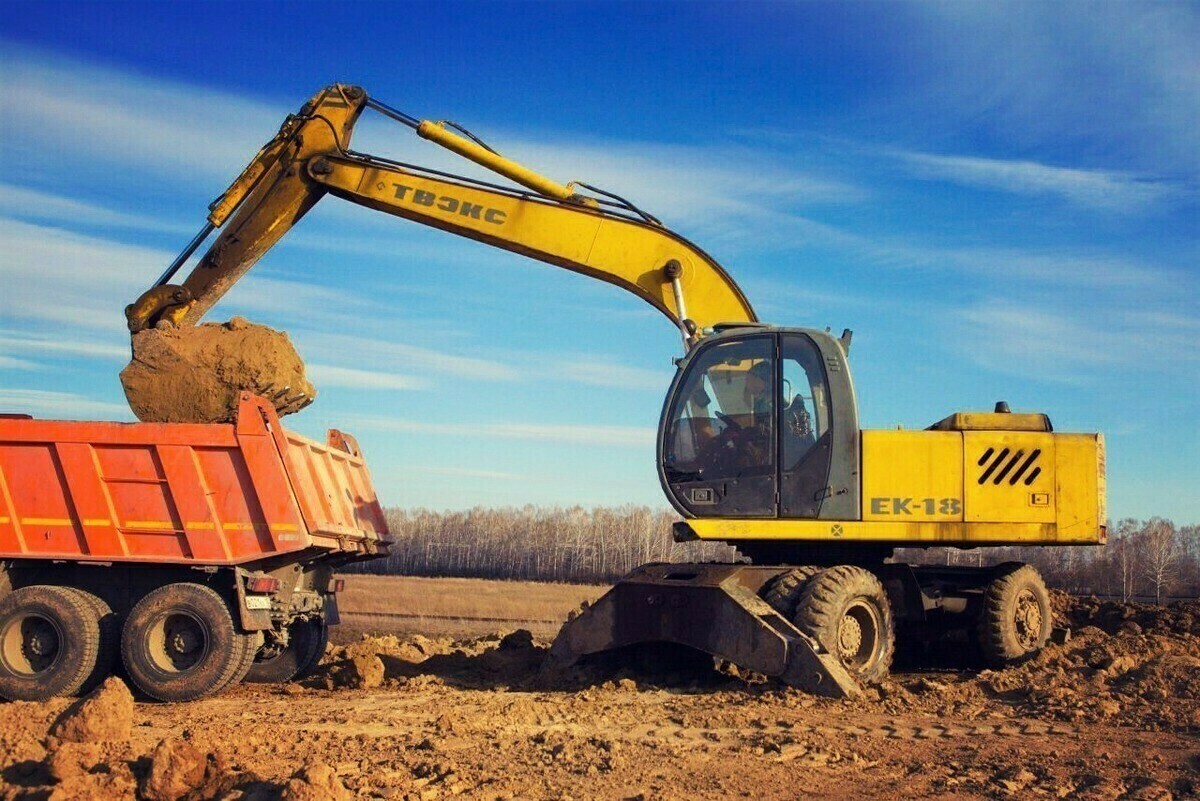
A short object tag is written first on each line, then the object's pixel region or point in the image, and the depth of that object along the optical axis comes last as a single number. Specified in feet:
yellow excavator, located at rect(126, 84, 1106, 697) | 31.89
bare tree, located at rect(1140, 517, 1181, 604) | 131.44
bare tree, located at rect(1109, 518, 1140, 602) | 129.59
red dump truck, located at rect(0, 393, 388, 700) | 32.76
